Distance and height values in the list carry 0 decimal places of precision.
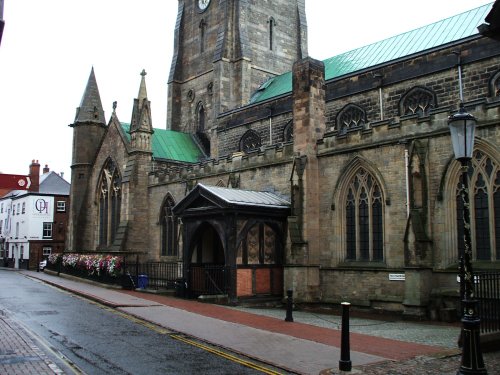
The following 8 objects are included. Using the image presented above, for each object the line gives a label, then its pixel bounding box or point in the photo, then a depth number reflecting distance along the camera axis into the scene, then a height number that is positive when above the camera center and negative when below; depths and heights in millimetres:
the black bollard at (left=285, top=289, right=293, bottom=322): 15969 -1839
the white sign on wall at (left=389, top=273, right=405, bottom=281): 18286 -1054
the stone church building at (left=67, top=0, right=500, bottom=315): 17594 +2684
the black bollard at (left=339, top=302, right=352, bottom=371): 9211 -1774
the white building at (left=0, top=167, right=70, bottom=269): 57094 +2621
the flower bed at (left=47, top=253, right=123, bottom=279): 28250 -1068
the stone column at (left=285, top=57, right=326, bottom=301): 21047 +2576
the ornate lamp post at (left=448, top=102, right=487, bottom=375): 7992 -461
